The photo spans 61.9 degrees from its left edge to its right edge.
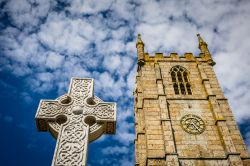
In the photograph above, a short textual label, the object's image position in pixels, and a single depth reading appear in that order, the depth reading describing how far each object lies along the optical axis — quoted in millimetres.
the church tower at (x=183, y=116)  14459
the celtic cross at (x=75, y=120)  3136
